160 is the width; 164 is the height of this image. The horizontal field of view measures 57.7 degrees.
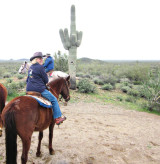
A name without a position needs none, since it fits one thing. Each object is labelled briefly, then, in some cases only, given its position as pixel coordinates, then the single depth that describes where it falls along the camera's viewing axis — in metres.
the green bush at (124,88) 13.41
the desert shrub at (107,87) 13.19
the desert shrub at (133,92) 12.53
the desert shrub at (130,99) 10.65
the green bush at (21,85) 11.38
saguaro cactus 11.00
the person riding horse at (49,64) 4.63
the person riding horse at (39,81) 3.17
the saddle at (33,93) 3.19
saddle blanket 2.91
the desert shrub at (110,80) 15.26
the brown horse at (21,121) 2.51
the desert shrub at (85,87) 11.32
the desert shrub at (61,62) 13.73
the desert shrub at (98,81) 15.05
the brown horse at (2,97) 4.47
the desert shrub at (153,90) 8.75
